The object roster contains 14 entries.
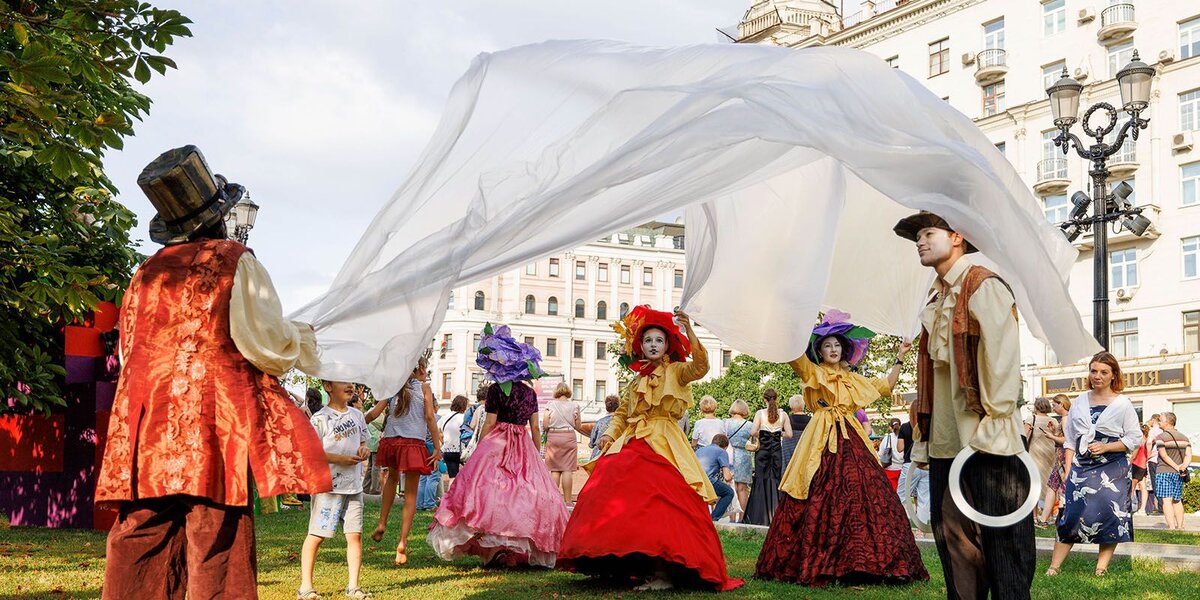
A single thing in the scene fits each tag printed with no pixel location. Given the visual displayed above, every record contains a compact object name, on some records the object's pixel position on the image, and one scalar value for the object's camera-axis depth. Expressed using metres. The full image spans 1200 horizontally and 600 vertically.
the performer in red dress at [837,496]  8.29
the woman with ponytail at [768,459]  14.59
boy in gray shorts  7.49
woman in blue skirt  8.73
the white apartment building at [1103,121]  41.25
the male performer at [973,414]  4.78
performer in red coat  4.43
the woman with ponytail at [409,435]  10.05
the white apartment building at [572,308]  90.38
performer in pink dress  9.25
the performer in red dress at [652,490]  7.68
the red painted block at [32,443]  13.16
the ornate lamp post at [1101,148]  14.06
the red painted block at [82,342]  12.66
